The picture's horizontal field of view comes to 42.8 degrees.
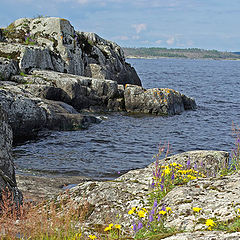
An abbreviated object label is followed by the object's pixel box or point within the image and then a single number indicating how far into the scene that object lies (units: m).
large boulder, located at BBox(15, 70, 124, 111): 22.38
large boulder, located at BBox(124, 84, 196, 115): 26.11
